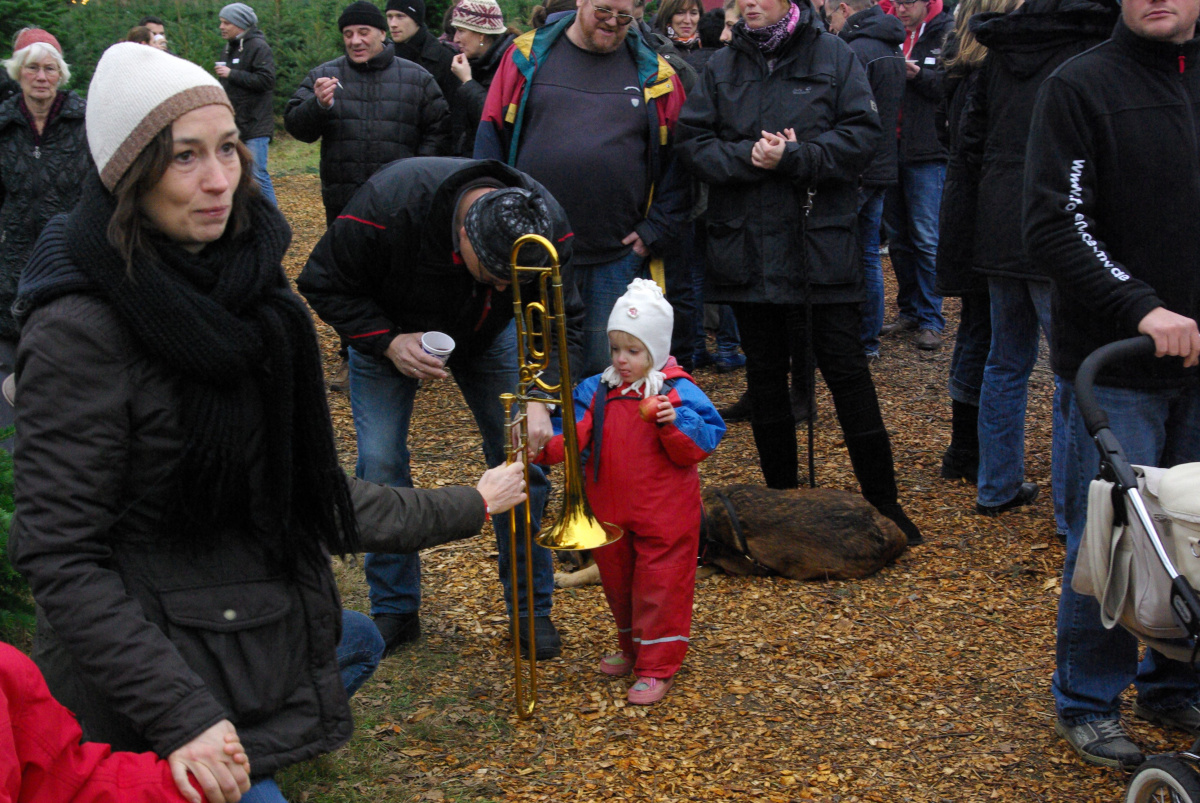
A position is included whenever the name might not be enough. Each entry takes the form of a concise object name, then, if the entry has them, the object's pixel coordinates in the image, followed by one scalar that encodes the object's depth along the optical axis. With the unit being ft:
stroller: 8.50
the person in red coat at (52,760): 5.94
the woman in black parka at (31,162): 19.45
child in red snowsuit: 12.62
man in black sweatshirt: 10.91
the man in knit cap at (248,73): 35.70
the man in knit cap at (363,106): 22.90
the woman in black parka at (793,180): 16.38
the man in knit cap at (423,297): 11.69
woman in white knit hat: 6.63
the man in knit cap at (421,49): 26.68
